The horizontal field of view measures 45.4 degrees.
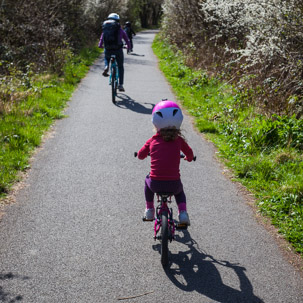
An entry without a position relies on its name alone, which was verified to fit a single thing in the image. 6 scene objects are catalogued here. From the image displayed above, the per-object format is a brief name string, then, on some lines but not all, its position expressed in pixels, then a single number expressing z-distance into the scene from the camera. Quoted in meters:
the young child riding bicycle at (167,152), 3.53
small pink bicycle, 3.52
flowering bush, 7.50
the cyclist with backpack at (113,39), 9.80
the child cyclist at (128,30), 20.71
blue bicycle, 10.02
